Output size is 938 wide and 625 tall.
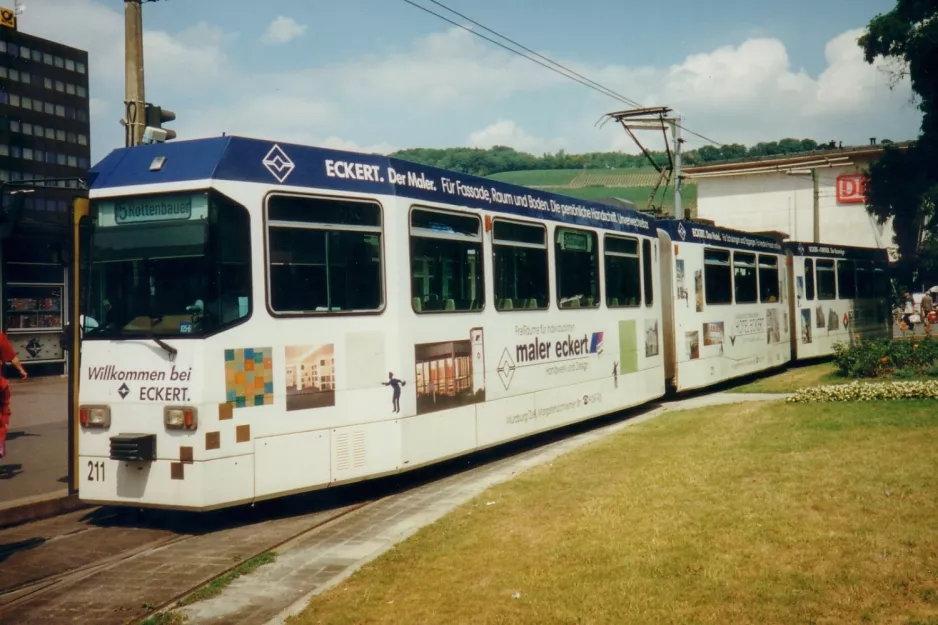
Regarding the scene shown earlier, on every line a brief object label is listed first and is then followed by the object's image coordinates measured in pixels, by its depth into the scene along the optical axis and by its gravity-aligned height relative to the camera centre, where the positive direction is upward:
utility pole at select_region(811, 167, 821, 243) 40.59 +6.08
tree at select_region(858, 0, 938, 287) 33.44 +7.85
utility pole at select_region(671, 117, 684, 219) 26.75 +5.38
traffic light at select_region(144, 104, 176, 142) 11.73 +3.17
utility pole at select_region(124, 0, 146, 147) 11.58 +3.71
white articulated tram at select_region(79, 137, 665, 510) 7.89 +0.16
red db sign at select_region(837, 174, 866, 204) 58.53 +9.22
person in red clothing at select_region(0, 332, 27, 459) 9.59 -0.50
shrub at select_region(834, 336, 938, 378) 16.52 -0.78
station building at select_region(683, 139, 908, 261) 58.81 +9.38
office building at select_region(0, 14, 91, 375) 57.47 +16.74
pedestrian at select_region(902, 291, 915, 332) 47.16 +0.73
